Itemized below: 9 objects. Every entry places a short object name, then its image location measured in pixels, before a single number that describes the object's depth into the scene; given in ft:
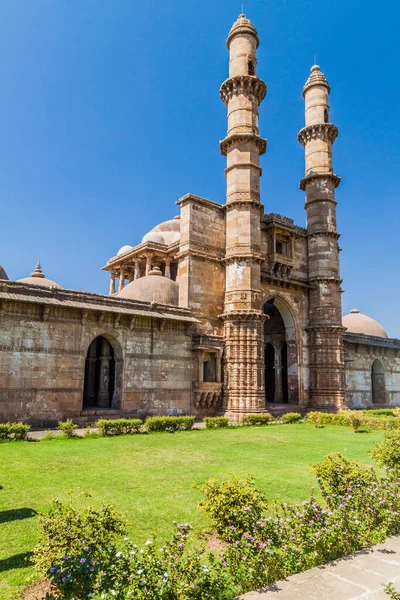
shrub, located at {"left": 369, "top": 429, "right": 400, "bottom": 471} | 25.45
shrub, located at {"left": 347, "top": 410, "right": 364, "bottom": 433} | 60.95
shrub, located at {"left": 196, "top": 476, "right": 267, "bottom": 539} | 17.17
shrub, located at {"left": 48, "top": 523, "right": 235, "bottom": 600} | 11.80
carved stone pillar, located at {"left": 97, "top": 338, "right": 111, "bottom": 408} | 64.54
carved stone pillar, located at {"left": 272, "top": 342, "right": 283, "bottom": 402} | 89.04
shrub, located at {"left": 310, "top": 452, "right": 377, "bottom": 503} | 20.61
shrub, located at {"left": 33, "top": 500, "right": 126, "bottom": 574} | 13.16
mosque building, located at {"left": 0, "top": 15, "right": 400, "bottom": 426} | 52.95
